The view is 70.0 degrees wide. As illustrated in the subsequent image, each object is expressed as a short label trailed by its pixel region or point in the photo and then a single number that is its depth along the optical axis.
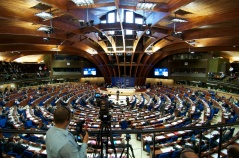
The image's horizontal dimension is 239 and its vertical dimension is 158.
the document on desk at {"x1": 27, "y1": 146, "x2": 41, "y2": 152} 8.44
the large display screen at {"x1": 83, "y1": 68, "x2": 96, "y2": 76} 39.16
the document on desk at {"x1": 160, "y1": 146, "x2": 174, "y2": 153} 8.20
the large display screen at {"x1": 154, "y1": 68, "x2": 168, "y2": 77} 35.86
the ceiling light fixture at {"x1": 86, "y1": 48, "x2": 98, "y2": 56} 29.48
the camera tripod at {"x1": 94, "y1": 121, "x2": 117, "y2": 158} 2.49
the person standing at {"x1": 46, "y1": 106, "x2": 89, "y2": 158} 1.90
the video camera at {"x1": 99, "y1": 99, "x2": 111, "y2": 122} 2.63
